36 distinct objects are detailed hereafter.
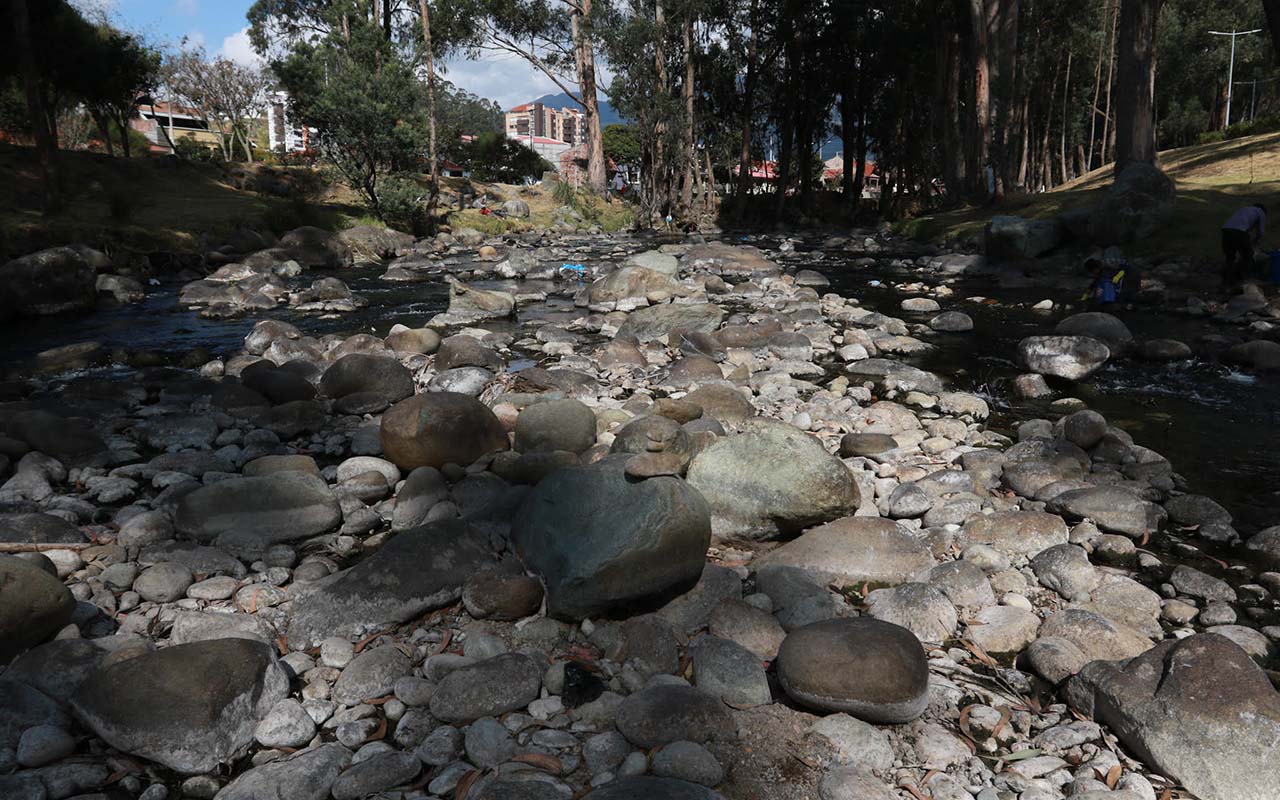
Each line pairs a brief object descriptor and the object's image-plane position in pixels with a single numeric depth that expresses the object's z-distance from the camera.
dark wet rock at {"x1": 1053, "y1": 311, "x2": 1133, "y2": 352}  9.88
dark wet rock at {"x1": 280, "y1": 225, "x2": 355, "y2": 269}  20.55
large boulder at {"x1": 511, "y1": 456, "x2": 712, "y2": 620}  3.86
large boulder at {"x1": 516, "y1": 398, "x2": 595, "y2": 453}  6.20
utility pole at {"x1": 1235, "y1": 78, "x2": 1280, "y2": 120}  41.94
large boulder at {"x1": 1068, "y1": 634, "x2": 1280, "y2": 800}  2.78
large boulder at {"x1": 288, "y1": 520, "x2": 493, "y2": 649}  3.80
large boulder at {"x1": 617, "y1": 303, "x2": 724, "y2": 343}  11.04
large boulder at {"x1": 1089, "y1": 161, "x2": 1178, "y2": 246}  16.34
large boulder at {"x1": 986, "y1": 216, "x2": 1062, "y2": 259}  17.66
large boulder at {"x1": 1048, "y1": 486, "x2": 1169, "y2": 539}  4.92
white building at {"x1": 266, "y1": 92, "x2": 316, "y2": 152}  62.22
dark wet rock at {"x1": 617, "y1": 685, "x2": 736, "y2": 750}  3.00
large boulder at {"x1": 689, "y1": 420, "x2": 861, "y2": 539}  4.89
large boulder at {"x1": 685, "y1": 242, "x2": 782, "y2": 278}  18.34
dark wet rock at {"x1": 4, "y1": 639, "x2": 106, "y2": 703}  3.21
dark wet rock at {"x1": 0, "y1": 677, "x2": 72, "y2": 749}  2.87
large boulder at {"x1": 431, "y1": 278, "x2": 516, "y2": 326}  12.72
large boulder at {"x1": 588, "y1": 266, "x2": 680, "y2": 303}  14.09
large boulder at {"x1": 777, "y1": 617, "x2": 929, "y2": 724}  3.11
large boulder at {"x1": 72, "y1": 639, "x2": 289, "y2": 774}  2.87
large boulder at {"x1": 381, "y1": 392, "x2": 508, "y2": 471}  5.85
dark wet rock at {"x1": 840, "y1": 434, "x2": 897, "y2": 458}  6.32
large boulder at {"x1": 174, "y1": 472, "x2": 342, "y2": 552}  4.71
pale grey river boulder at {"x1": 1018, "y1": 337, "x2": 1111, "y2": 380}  8.83
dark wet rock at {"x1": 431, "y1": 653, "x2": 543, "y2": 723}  3.20
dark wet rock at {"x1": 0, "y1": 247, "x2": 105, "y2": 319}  12.55
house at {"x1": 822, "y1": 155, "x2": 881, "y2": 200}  51.62
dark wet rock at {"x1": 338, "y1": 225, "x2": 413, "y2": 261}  22.89
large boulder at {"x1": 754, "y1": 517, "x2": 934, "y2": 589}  4.40
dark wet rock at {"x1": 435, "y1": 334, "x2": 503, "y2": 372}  9.26
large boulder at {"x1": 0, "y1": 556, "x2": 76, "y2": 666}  3.37
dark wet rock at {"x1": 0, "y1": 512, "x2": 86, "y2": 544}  4.49
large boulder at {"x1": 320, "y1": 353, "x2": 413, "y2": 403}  8.00
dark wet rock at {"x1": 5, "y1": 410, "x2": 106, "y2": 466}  6.15
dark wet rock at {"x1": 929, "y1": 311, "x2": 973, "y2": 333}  11.79
